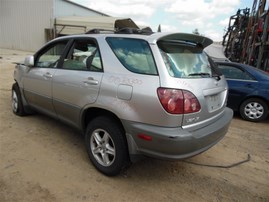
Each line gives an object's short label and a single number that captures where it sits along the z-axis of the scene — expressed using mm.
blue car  5805
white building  21172
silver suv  2545
